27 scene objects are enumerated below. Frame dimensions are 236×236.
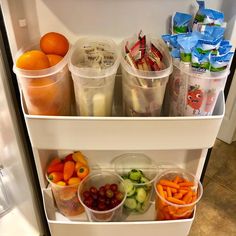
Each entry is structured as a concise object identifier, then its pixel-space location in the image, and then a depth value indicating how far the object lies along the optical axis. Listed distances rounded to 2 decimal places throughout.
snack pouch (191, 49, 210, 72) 0.75
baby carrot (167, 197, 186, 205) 1.03
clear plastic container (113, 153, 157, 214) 1.09
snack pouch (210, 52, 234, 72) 0.75
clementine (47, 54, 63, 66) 0.81
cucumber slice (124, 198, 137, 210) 1.09
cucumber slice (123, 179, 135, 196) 1.09
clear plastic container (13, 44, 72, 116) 0.77
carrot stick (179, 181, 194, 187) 1.08
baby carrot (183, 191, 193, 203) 1.05
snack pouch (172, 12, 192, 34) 0.82
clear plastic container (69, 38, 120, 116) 0.79
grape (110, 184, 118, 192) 1.08
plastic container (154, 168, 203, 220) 1.03
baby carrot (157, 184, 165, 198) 1.05
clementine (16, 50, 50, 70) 0.76
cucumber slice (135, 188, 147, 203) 1.08
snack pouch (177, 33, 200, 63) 0.76
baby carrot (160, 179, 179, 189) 1.08
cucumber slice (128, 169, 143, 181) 1.10
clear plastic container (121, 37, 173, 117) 0.79
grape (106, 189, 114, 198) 1.07
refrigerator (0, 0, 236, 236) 0.82
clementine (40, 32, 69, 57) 0.82
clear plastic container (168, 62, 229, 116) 0.77
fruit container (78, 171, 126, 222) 1.04
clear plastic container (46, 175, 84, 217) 1.04
